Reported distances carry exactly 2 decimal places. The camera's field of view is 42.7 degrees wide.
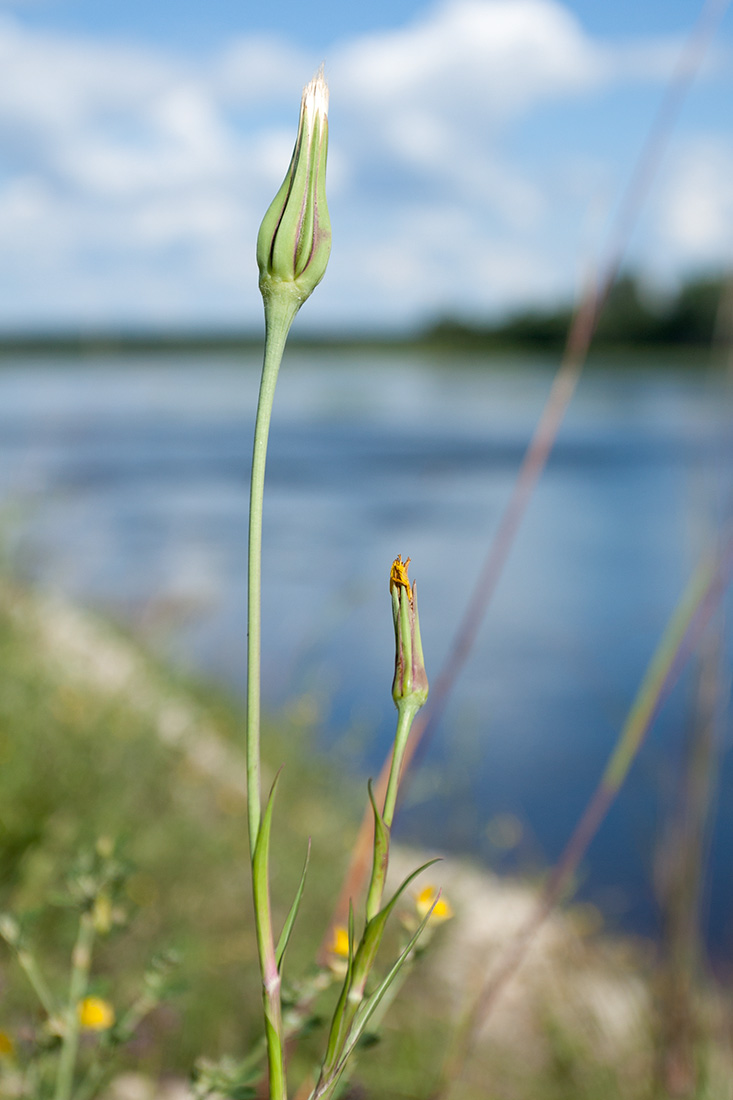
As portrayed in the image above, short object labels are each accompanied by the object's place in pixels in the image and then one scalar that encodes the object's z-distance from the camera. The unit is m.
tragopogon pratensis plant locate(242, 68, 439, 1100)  0.24
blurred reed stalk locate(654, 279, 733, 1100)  1.14
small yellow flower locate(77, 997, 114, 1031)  0.65
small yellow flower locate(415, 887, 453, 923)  0.44
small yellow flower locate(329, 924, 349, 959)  0.49
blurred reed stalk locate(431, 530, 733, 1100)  0.59
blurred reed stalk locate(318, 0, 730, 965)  0.63
